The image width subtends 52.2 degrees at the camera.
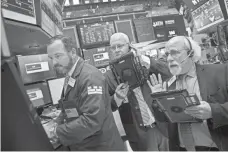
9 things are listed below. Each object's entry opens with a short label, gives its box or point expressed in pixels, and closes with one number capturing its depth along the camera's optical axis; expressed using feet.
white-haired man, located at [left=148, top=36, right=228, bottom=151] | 5.03
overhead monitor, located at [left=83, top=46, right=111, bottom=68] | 13.12
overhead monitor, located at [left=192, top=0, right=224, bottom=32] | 9.48
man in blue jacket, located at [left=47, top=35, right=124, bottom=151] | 4.89
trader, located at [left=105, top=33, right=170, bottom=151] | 8.31
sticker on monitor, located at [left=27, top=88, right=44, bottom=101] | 8.21
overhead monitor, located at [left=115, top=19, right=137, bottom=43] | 13.99
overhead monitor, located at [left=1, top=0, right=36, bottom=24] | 4.43
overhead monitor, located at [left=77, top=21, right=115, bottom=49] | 13.15
